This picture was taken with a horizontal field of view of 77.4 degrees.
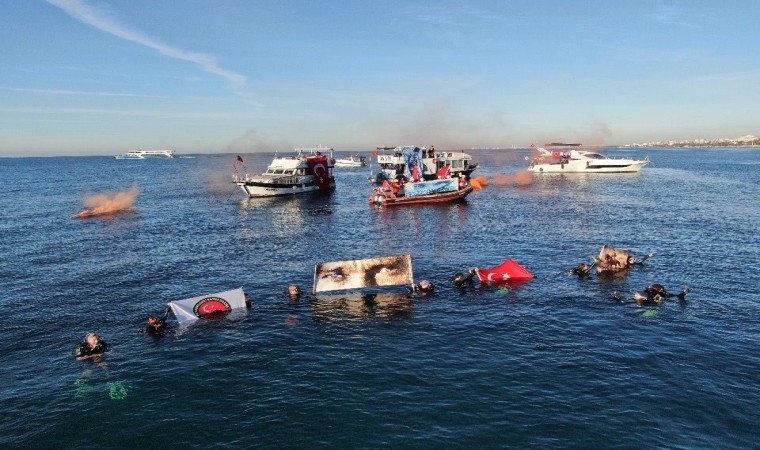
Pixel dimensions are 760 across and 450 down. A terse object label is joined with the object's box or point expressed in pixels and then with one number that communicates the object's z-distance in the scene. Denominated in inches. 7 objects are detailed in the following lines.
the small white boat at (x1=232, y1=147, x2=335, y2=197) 4217.5
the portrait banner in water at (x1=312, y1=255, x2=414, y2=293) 1656.0
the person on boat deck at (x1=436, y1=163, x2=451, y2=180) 4443.2
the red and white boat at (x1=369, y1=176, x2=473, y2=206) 3727.9
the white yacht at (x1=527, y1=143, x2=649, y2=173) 6496.1
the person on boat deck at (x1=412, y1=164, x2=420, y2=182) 4035.4
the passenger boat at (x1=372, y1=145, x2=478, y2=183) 4040.4
